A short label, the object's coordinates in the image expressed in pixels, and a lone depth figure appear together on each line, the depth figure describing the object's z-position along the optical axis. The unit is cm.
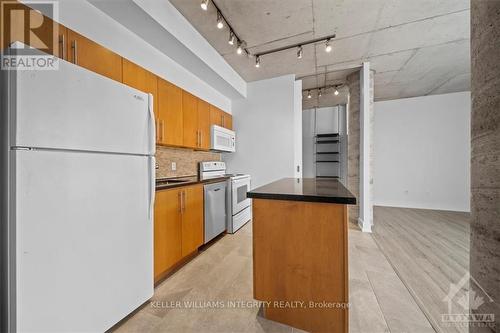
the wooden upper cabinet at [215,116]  329
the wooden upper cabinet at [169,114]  223
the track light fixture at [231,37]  243
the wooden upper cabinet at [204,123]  298
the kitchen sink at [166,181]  243
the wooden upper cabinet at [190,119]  264
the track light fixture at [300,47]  261
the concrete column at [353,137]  370
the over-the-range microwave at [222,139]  328
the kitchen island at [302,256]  121
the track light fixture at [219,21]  211
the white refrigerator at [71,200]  92
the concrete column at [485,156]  61
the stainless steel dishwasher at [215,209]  259
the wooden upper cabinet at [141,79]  184
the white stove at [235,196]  311
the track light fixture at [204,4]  182
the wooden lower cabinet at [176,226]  182
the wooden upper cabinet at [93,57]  147
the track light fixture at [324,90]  437
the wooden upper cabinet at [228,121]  379
